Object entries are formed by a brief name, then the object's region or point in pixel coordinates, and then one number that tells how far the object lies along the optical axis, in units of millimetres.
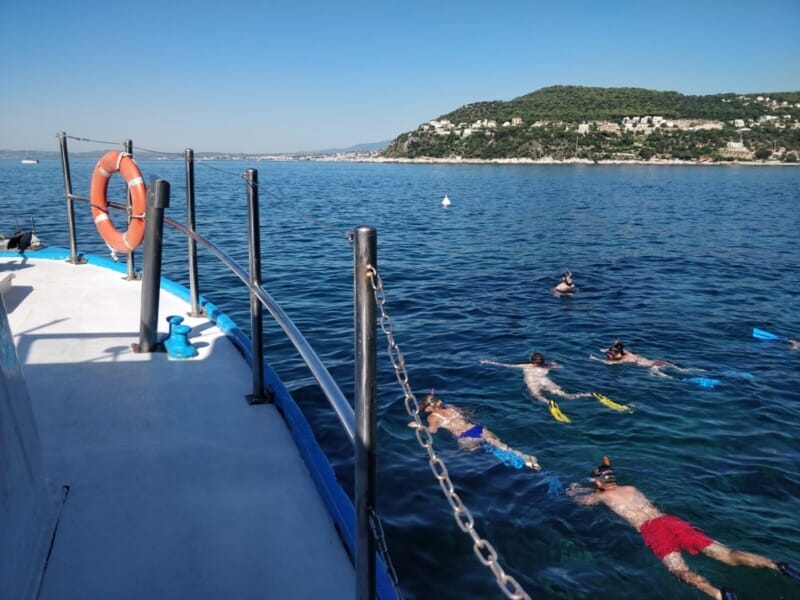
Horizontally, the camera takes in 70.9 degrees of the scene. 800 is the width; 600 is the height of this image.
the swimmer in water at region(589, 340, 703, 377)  8438
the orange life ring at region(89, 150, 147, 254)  5383
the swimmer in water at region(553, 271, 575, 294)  12688
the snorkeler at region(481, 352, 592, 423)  7112
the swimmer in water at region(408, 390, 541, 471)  5801
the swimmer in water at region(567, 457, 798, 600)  4230
